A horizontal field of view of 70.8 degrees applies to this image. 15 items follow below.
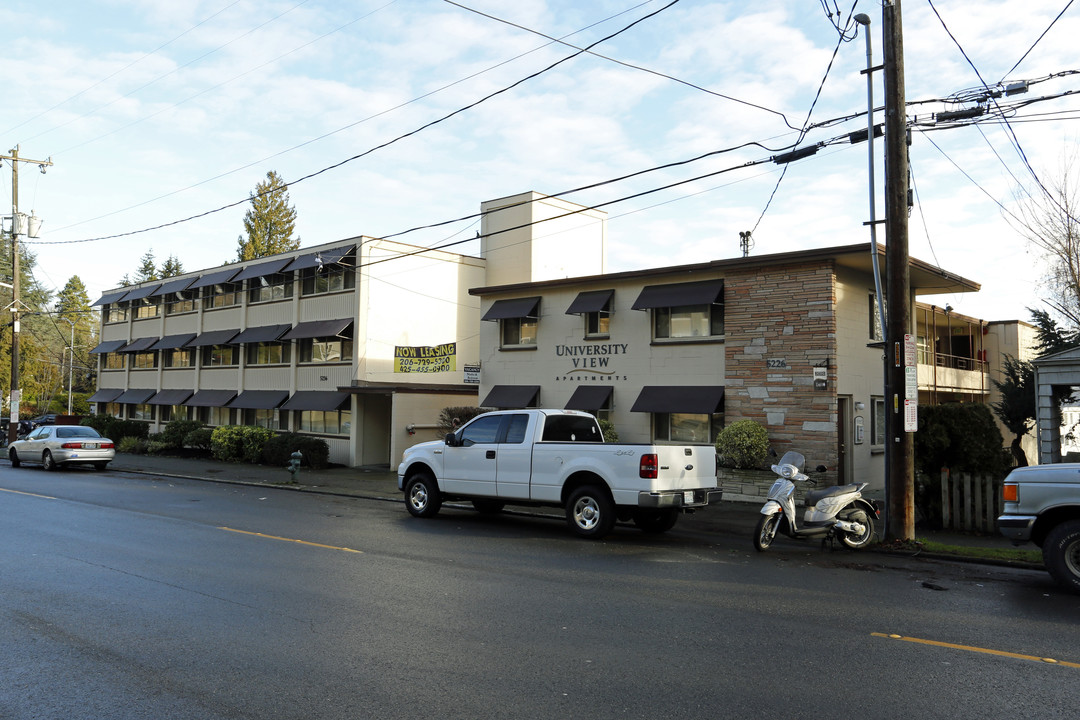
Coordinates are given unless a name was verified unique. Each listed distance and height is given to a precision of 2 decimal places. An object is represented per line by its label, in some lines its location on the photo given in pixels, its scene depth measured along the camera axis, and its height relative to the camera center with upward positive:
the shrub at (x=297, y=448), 26.09 -1.38
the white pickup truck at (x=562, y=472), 11.34 -0.95
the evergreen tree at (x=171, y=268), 79.19 +14.82
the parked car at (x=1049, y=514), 8.26 -1.07
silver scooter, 10.77 -1.39
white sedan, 24.30 -1.29
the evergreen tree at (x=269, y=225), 60.50 +14.87
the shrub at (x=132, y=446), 33.28 -1.64
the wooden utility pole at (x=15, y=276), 32.19 +5.92
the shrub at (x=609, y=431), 18.81 -0.42
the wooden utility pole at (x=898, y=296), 10.96 +1.77
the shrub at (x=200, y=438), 30.77 -1.15
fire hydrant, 21.31 -1.47
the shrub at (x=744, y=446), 16.36 -0.65
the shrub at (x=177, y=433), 32.56 -1.03
